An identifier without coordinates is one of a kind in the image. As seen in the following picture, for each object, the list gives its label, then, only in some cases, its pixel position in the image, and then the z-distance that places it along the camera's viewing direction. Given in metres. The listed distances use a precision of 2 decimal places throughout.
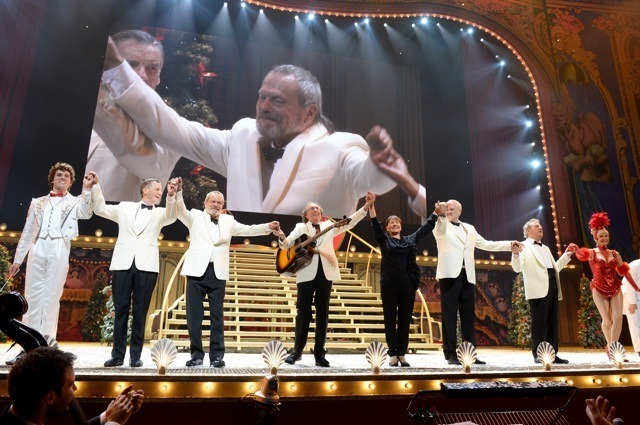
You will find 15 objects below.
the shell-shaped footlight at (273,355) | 3.76
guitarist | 4.77
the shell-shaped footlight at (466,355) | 4.27
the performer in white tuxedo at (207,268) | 4.34
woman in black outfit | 5.01
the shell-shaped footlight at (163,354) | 3.54
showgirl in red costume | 6.18
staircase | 6.81
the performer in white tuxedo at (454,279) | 5.21
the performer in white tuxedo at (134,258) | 4.24
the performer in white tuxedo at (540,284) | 5.52
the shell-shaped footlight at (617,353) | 4.84
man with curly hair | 4.36
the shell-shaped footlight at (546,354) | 4.54
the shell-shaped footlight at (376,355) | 4.03
